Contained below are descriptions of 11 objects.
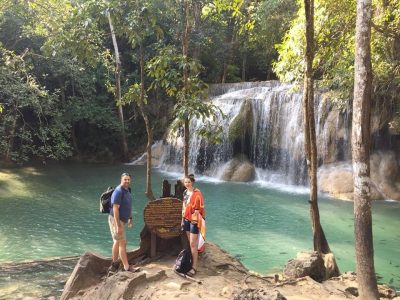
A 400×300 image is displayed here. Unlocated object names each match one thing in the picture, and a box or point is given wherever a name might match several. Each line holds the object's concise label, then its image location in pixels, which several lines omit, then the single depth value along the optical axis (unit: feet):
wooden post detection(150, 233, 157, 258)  21.29
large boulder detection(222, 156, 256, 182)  62.64
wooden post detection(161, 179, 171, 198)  21.49
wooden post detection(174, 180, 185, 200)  21.70
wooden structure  20.59
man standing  18.94
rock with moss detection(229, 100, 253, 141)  65.57
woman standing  19.60
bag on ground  19.15
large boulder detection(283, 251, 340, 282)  21.49
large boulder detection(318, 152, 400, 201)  50.24
